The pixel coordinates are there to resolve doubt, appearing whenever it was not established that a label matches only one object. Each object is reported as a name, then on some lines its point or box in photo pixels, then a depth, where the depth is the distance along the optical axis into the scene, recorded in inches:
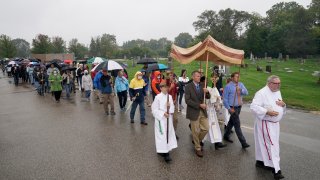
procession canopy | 284.5
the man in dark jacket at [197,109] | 275.9
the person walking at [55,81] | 592.4
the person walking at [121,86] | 476.1
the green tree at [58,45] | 2732.8
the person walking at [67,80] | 655.0
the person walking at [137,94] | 406.0
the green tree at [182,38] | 5445.9
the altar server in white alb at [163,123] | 270.2
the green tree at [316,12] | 2225.4
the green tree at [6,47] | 2677.2
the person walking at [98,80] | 494.8
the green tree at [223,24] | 3017.7
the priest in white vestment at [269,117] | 234.8
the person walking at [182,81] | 494.0
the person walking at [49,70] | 620.8
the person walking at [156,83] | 388.8
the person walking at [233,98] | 309.9
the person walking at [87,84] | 613.4
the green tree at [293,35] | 2353.6
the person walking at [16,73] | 995.9
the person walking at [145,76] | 487.9
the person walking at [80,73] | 739.5
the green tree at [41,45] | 2549.2
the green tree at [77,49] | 2672.2
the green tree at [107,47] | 2795.3
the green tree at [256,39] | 2728.8
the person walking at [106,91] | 465.7
